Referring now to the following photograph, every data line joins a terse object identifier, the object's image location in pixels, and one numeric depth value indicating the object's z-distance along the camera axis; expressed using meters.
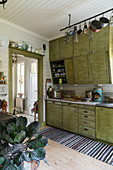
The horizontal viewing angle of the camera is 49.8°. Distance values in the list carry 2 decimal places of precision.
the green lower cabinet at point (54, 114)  3.95
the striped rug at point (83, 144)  2.50
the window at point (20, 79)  6.63
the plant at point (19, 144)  0.65
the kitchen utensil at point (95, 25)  2.16
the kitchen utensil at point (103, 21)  2.07
